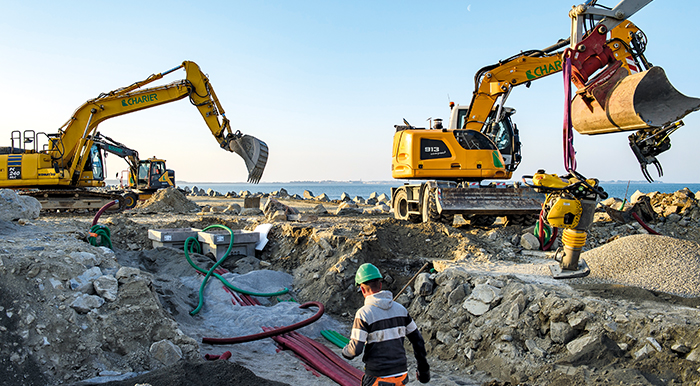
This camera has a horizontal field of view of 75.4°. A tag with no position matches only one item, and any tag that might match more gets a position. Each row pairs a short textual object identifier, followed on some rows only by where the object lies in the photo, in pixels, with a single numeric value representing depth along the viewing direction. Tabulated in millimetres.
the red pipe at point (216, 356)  4820
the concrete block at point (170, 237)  10195
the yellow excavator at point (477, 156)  10188
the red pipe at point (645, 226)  10234
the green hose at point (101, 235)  8104
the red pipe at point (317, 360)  4758
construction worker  3113
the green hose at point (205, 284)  7062
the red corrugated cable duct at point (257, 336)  5578
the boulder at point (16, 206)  8477
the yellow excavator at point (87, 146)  13320
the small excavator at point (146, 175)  22422
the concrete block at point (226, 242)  9609
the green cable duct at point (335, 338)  6125
